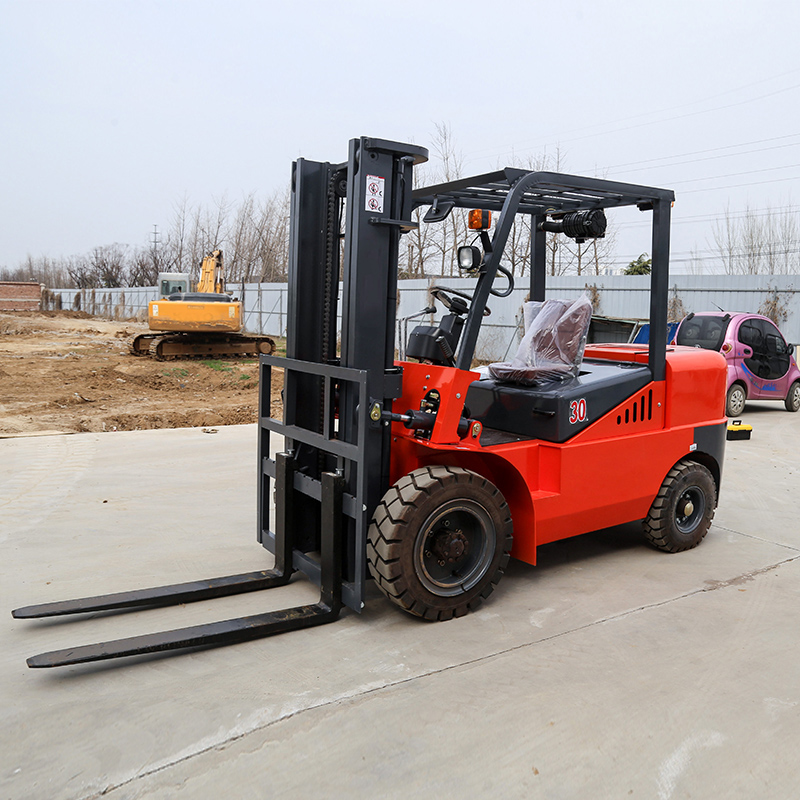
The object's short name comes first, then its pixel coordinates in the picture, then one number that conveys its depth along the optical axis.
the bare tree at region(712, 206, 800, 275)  32.09
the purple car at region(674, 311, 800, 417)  12.04
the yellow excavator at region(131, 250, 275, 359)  21.23
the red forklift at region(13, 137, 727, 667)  3.92
